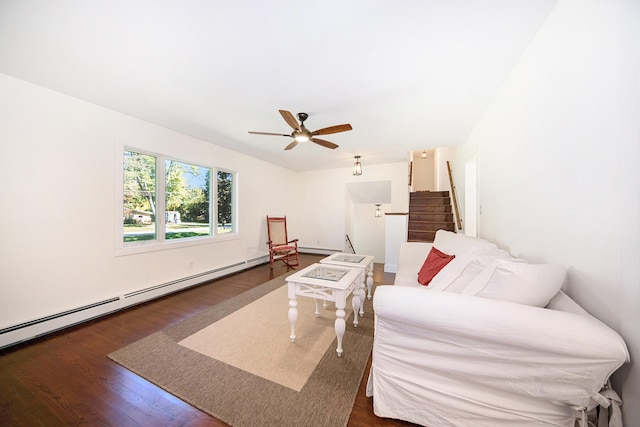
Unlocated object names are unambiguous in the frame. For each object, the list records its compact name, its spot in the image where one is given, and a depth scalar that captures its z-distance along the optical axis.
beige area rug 1.25
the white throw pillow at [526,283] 1.04
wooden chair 4.48
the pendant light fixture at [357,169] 4.14
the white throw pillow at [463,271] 1.38
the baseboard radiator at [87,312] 1.85
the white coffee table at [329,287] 1.70
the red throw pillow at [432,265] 1.95
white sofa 0.81
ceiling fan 2.22
